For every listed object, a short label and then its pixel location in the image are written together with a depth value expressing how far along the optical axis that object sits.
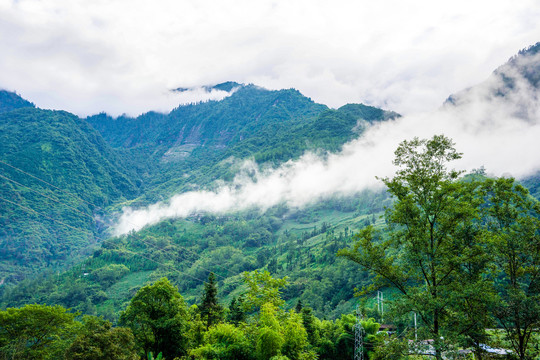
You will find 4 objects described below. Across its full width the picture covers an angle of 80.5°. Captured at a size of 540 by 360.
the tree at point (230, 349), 23.61
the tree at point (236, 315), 44.41
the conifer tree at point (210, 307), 40.84
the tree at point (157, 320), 33.81
